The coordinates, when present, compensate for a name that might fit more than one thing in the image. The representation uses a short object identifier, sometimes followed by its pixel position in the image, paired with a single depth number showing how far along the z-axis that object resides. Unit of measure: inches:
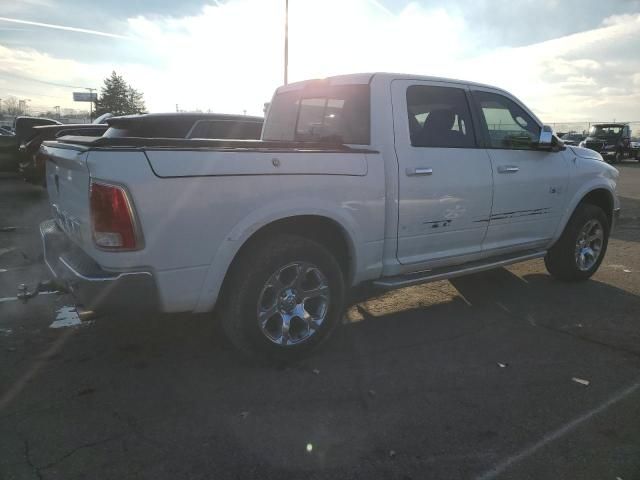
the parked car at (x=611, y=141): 1110.4
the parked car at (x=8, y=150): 563.8
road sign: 4320.9
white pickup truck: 106.2
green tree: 2701.8
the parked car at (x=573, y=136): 1695.9
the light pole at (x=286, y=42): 793.6
